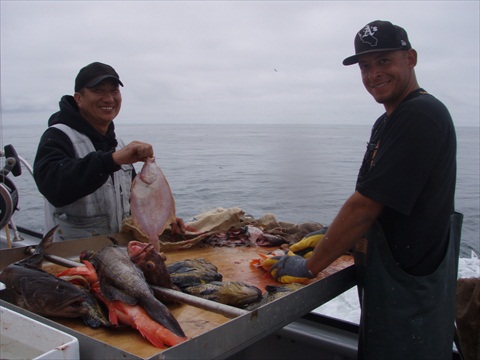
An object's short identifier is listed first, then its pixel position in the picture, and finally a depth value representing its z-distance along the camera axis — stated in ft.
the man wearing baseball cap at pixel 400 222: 8.82
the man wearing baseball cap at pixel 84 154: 11.78
